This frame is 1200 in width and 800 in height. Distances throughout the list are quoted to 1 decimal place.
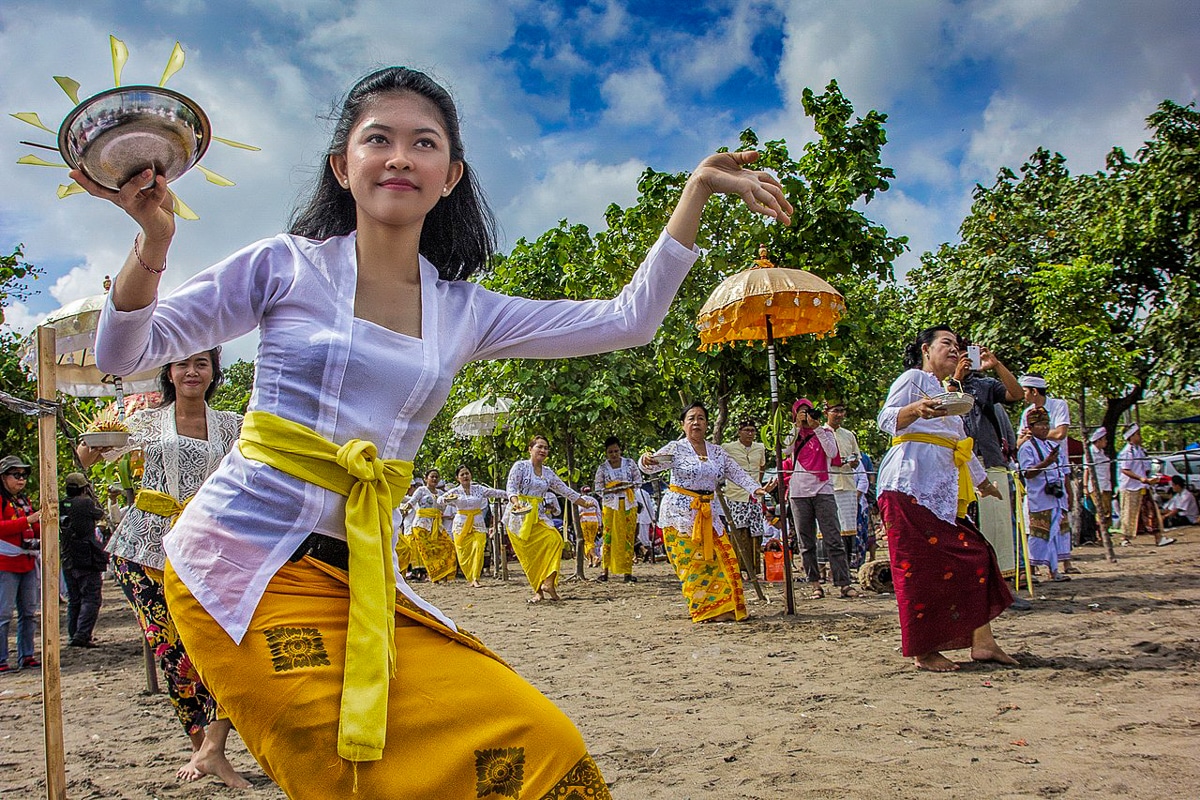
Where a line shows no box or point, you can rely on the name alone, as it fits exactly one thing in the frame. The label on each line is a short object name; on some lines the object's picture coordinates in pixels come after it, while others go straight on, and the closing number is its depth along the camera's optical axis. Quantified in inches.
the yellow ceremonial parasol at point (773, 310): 294.8
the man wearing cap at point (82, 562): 370.3
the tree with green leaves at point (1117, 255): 663.8
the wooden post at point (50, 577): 119.3
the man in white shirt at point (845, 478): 426.0
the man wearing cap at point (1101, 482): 449.7
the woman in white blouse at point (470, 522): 588.7
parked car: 746.8
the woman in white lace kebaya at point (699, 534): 328.2
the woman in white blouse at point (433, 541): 652.1
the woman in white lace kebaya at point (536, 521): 457.7
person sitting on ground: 711.1
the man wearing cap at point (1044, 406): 386.3
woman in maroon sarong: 220.5
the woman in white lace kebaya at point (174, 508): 166.7
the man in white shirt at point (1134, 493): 574.9
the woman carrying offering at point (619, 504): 523.2
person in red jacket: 321.7
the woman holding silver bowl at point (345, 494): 61.5
